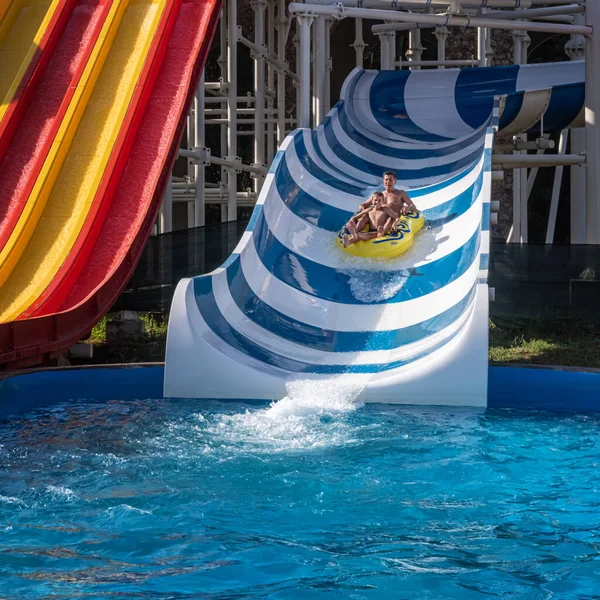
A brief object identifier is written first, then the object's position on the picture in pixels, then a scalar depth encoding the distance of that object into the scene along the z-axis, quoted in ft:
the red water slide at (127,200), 35.58
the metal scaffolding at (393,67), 51.26
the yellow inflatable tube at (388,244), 41.73
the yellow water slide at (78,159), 40.04
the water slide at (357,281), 32.68
